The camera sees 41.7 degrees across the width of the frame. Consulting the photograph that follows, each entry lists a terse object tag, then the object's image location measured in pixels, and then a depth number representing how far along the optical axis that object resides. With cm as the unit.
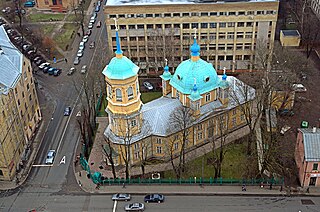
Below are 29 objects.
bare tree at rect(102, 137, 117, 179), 6750
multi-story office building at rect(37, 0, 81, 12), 14012
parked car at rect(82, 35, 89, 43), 11887
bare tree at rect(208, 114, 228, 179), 6895
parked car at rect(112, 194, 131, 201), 6619
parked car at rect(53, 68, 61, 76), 10356
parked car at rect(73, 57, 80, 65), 10806
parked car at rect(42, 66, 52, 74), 10506
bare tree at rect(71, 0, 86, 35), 12575
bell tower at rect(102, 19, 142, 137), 6519
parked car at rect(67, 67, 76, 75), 10393
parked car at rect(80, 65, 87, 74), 10344
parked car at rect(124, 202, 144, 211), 6397
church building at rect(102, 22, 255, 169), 6750
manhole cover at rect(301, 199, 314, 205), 6431
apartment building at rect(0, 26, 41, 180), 7019
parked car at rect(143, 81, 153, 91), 9538
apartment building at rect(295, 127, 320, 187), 6456
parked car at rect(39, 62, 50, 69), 10619
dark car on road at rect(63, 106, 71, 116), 8850
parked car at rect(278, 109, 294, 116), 8438
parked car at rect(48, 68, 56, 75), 10424
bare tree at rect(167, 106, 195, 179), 6881
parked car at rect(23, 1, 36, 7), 14500
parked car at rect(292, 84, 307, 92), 9010
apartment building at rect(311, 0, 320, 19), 12231
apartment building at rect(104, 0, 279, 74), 9306
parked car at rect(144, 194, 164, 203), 6556
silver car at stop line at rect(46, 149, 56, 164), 7550
